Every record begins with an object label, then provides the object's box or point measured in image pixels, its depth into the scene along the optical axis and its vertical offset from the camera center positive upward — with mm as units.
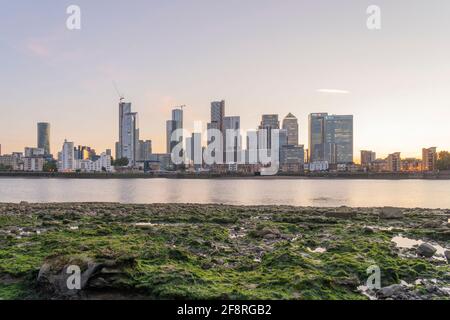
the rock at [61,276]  9185 -3082
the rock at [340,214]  26469 -3849
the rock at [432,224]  21344 -3733
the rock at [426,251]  14031 -3532
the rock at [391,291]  9359 -3518
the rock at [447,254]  13292 -3512
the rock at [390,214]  26434 -3812
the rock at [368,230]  19172 -3658
